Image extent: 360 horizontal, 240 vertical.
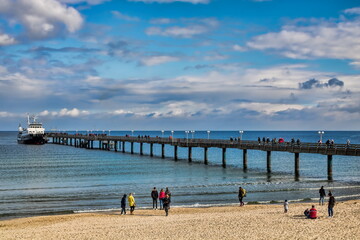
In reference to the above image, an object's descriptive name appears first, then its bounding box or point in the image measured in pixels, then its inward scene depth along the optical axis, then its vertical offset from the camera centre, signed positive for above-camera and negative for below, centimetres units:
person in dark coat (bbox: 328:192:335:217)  2261 -356
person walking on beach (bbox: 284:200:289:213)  2444 -391
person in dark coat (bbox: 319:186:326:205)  2734 -363
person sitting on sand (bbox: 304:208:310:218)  2266 -400
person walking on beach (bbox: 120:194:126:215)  2548 -408
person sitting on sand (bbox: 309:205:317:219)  2239 -402
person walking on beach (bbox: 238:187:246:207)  2800 -379
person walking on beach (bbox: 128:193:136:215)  2561 -404
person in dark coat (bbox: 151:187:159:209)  2680 -366
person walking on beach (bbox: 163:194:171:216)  2481 -389
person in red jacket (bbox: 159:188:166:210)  2645 -374
